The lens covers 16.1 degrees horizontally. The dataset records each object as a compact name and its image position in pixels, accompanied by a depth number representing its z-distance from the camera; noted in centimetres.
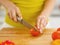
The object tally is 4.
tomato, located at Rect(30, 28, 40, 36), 112
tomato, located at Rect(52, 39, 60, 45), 99
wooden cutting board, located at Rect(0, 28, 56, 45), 108
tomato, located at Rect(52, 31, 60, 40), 105
